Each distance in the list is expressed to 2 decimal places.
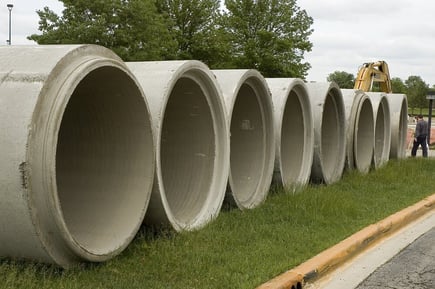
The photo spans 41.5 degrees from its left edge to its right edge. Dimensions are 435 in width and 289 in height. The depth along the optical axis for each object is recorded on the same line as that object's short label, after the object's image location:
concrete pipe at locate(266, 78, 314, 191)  8.88
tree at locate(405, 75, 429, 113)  72.69
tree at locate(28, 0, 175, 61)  25.80
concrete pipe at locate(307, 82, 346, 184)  9.83
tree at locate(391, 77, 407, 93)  76.17
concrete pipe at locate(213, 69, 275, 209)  7.88
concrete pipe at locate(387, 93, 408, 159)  15.02
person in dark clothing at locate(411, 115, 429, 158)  17.75
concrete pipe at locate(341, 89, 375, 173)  11.57
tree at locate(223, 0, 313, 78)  35.25
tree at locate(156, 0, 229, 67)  32.75
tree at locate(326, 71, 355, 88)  84.43
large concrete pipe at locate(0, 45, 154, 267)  3.89
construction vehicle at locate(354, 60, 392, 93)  19.43
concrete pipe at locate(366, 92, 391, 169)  13.53
